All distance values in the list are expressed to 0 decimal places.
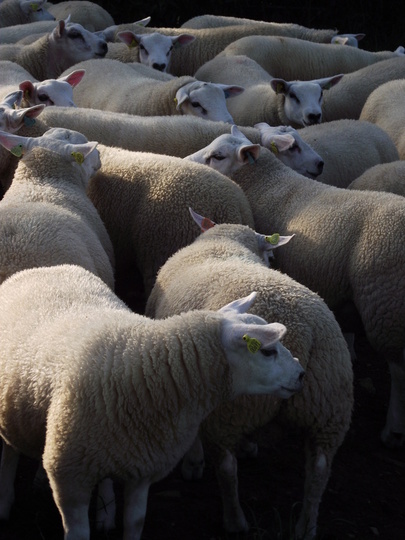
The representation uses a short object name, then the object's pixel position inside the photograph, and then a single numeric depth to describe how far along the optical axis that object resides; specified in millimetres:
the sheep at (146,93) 6426
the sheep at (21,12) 10203
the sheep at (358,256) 4199
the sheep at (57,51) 7895
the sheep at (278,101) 6941
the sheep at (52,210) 3844
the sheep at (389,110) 6848
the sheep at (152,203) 4711
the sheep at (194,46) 8414
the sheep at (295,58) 8547
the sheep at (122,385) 2879
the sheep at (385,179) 5098
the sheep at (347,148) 6121
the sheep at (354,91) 7703
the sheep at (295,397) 3375
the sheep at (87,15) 9781
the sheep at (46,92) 5980
